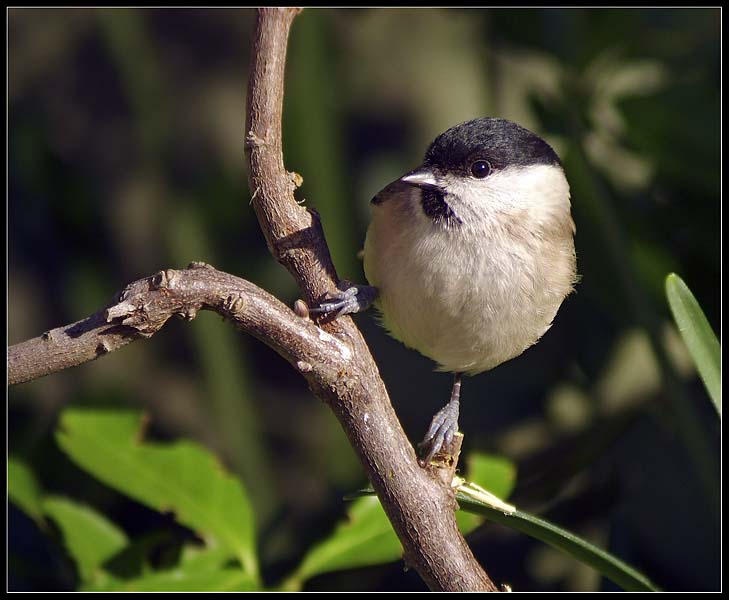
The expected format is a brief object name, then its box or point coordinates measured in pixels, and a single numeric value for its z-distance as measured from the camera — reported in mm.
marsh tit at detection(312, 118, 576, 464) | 2744
